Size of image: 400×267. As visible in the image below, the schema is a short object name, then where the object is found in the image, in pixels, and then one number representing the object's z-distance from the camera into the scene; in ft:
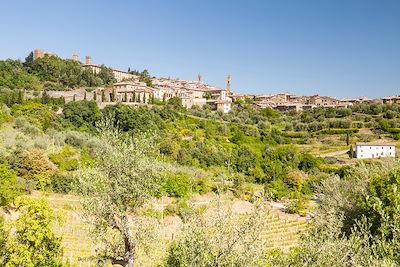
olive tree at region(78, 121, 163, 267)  43.45
